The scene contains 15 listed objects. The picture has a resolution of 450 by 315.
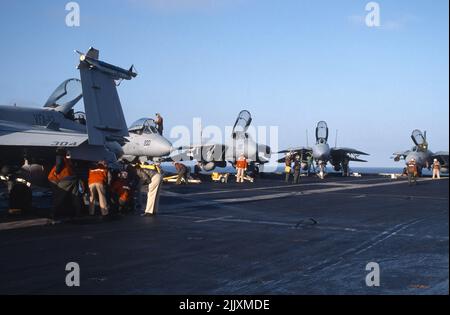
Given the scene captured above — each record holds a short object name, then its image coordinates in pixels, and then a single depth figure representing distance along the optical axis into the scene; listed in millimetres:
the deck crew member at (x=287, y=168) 35212
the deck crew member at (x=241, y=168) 33656
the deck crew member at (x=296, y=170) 32062
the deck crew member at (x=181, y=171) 30109
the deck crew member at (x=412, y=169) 31828
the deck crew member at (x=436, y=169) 43375
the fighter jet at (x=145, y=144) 28859
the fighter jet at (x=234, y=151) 39969
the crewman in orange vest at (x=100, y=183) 13469
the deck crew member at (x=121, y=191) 14453
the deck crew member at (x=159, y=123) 30283
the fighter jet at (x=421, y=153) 50000
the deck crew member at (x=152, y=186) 14546
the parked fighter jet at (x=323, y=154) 46072
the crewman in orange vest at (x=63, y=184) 12906
